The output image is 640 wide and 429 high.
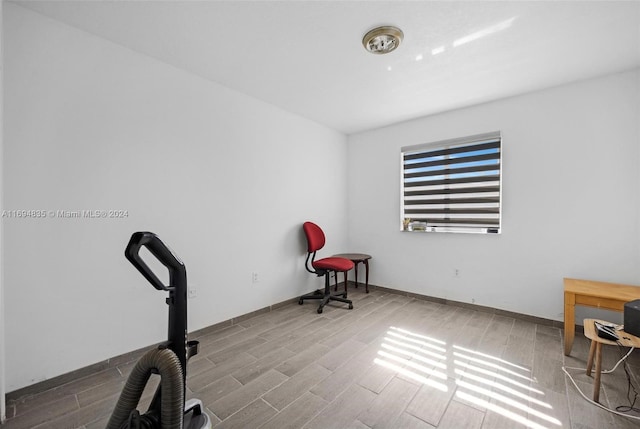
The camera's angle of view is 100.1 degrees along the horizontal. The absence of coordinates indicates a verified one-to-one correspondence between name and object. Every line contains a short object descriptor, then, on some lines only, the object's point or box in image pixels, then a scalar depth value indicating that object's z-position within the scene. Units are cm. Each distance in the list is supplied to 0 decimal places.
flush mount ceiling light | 197
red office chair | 339
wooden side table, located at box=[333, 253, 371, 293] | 384
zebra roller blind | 325
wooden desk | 211
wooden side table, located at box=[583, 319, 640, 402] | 169
